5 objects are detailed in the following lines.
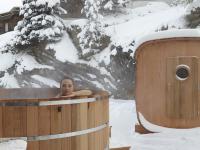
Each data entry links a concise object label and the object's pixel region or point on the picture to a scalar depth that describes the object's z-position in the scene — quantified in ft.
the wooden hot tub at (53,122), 12.74
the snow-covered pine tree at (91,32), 56.85
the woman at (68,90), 15.76
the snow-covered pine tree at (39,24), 58.34
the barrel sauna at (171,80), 23.63
